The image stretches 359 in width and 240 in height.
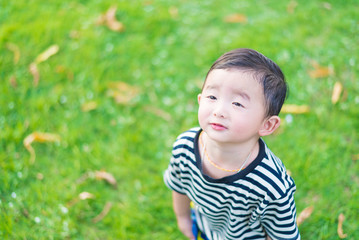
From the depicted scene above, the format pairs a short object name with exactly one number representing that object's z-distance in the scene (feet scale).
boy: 4.55
